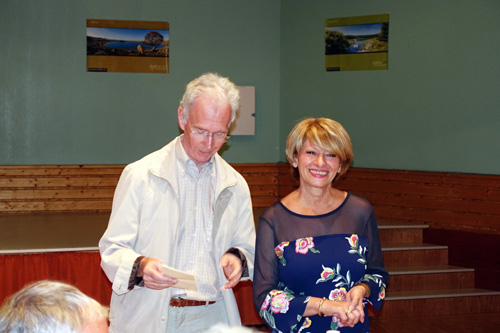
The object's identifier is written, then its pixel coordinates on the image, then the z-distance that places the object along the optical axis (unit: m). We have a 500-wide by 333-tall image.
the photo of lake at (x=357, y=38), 7.67
